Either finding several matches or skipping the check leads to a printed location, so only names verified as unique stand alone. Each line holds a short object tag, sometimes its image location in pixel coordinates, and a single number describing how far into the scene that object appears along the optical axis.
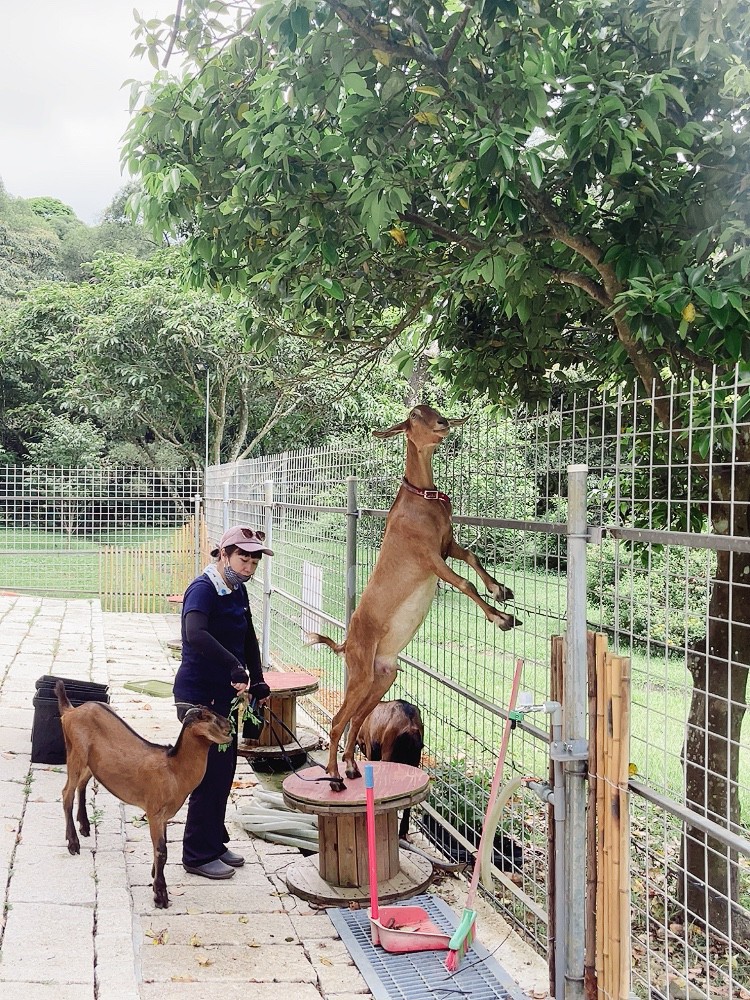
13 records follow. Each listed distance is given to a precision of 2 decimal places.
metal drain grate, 4.09
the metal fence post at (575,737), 3.70
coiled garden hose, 6.09
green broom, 3.85
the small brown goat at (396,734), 5.91
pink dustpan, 4.46
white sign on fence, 8.53
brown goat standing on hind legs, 4.70
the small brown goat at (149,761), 5.02
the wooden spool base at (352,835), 5.01
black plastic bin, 6.75
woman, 5.47
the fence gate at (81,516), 18.48
